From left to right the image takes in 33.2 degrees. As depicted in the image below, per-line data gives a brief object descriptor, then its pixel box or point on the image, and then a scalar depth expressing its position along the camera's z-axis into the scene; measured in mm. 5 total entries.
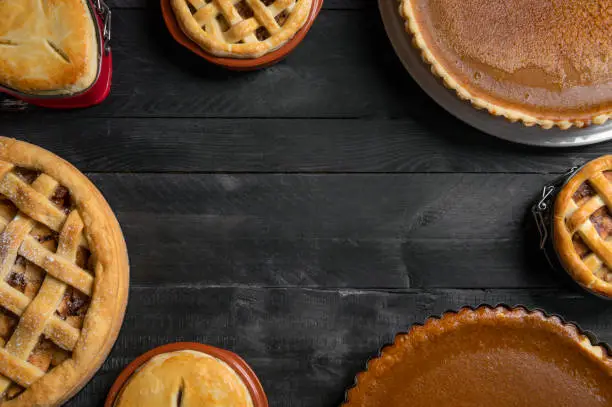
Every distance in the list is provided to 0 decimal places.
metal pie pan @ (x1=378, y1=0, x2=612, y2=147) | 869
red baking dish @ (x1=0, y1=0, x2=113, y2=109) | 842
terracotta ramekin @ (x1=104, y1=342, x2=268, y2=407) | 832
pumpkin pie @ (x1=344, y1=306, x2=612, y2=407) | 806
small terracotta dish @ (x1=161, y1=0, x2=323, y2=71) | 858
